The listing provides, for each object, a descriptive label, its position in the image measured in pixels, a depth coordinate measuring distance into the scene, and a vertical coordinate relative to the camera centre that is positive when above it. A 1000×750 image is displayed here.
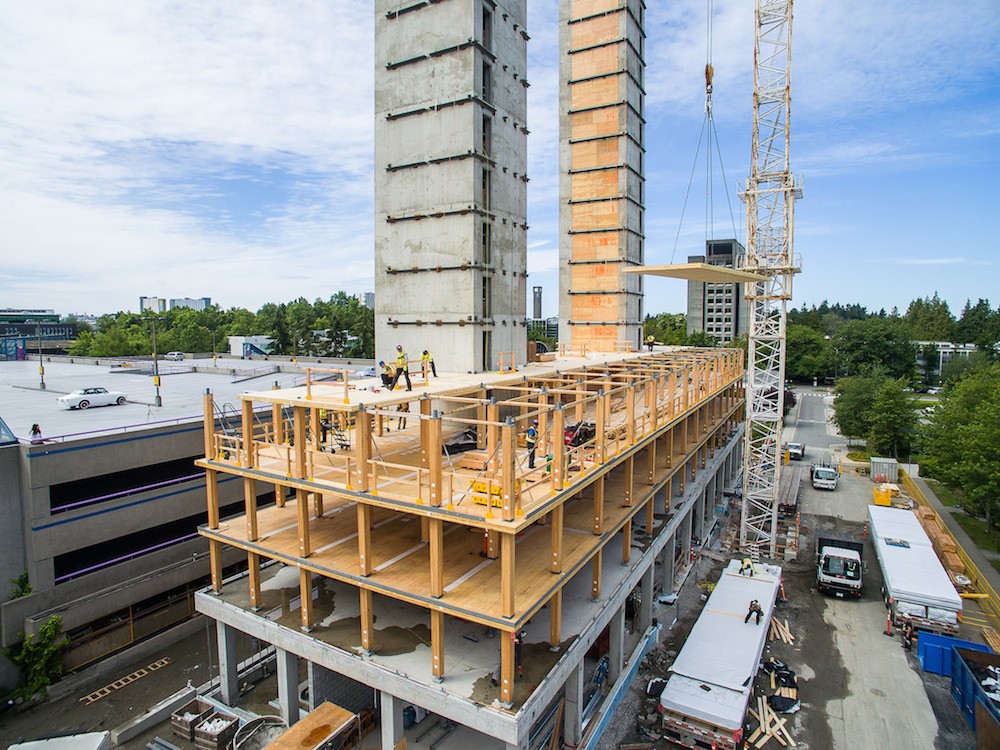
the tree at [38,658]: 21.08 -12.32
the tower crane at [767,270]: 35.22 +3.72
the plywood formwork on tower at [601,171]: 43.28 +12.54
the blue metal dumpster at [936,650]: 22.41 -12.83
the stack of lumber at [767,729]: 19.09 -13.83
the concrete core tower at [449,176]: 24.66 +7.04
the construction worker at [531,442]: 16.91 -3.41
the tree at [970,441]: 33.16 -7.29
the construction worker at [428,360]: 21.70 -1.20
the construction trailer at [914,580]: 24.64 -11.64
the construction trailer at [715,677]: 18.11 -11.91
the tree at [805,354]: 109.50 -4.71
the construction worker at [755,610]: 22.68 -11.23
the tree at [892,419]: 56.56 -8.88
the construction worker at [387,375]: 18.56 -1.48
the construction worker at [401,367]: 19.01 -1.32
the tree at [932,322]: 141.25 +2.07
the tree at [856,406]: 61.47 -8.41
